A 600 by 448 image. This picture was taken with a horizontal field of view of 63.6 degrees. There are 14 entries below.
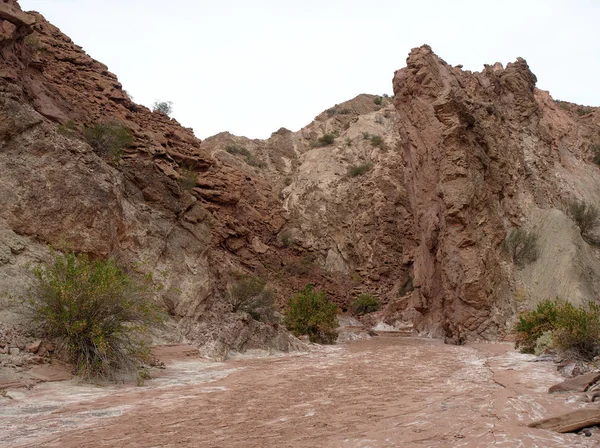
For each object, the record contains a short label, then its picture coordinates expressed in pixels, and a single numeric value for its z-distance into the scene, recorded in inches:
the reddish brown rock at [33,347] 314.3
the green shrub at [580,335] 370.0
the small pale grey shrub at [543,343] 453.2
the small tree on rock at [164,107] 1569.9
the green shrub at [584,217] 987.9
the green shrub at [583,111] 1571.1
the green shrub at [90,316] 323.9
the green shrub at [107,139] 697.0
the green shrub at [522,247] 861.8
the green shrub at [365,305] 1309.1
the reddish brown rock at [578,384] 218.7
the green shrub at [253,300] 705.0
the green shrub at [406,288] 1358.3
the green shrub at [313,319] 765.3
